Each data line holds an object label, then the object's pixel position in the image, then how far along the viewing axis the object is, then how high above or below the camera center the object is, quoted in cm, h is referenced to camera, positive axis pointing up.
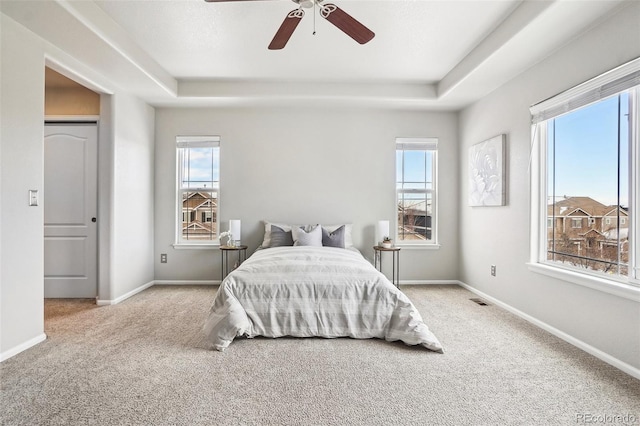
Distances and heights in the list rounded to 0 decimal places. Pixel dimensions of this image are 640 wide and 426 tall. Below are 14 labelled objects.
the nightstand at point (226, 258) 470 -68
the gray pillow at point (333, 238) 436 -34
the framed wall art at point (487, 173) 372 +50
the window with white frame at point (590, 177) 229 +31
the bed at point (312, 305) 271 -79
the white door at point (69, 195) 397 +19
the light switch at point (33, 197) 265 +10
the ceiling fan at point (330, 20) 214 +131
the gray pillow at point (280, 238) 438 -35
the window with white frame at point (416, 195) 493 +27
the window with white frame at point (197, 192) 488 +29
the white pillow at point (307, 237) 420 -32
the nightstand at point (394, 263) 471 -74
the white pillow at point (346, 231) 453 -26
